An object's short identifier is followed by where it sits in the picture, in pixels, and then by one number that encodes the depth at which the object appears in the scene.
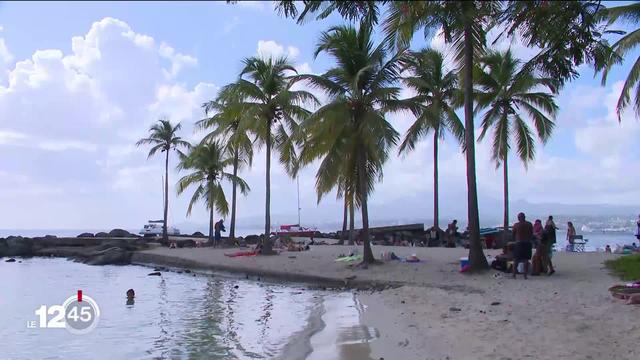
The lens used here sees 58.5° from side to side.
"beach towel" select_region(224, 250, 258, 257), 28.11
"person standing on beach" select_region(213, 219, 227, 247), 35.92
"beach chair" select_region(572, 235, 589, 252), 27.69
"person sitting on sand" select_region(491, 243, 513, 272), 16.86
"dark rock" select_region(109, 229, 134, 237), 51.87
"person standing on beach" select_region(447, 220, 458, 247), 29.61
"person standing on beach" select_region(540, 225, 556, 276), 15.86
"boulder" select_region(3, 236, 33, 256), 42.38
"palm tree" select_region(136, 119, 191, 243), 42.97
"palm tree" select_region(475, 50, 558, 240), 27.55
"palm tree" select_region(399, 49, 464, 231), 27.30
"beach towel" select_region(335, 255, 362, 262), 22.64
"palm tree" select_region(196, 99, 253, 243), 26.64
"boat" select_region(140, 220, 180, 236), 57.80
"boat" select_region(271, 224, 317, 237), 45.47
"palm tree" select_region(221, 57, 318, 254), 26.47
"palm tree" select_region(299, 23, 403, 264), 20.39
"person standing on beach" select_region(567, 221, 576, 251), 26.94
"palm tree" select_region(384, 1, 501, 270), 16.53
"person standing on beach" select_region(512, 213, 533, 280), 15.43
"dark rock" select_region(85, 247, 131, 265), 34.09
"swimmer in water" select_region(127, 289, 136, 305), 17.84
